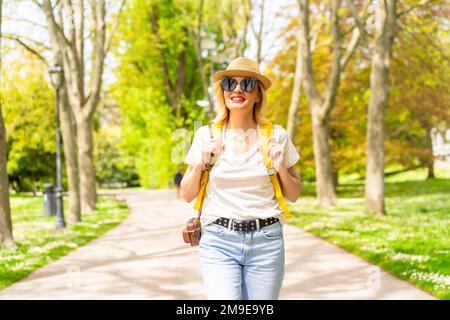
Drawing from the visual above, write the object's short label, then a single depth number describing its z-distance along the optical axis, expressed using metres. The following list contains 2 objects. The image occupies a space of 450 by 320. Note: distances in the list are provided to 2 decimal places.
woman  3.69
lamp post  16.33
